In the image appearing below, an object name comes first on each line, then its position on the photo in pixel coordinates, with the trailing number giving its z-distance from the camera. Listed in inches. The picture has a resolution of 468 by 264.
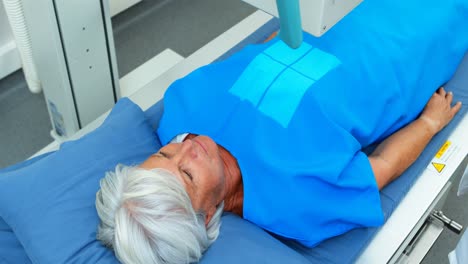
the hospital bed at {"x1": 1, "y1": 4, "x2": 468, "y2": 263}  52.2
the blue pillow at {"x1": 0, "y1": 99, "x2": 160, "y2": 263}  50.6
